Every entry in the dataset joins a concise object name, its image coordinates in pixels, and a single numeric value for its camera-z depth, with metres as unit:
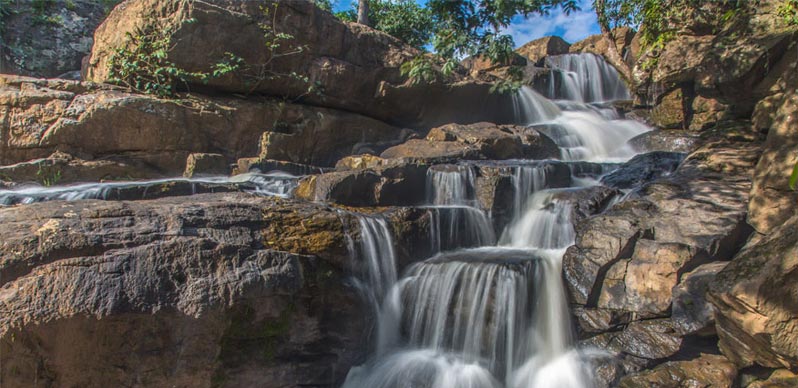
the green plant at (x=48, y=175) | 8.48
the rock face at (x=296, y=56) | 10.14
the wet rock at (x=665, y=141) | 10.68
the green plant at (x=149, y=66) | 9.90
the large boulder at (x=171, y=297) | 3.56
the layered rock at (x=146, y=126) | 8.79
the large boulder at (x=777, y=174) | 4.50
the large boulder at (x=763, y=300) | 3.31
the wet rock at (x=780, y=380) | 3.46
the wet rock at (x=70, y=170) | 8.41
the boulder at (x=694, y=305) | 4.34
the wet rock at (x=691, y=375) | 3.93
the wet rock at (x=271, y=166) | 9.38
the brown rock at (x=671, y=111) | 12.04
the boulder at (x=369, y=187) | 7.05
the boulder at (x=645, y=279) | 4.72
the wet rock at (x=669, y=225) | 5.01
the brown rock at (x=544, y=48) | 20.91
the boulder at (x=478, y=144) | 10.33
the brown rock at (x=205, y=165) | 9.46
